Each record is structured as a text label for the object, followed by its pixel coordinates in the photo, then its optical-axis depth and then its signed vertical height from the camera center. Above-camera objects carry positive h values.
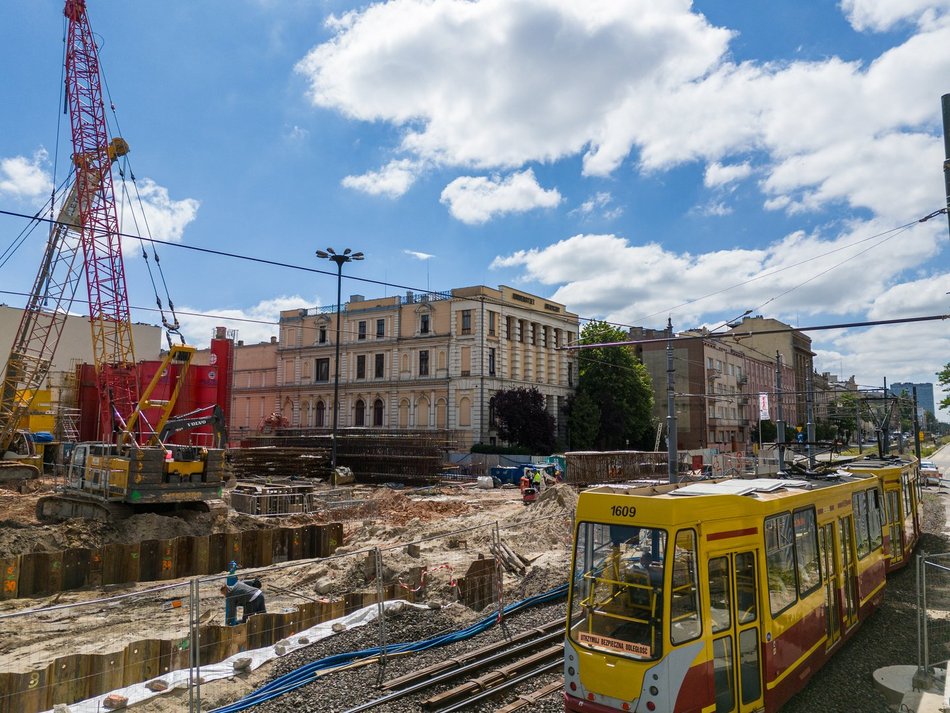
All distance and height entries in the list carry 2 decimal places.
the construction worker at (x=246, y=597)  12.52 -3.21
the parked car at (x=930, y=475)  45.23 -3.04
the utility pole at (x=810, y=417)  26.36 +0.52
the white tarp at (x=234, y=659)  8.64 -3.48
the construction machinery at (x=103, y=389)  23.75 +2.27
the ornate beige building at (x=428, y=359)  55.53 +6.28
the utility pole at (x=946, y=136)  9.25 +4.13
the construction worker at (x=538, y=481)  36.85 -2.90
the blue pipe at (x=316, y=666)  8.86 -3.57
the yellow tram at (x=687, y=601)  6.78 -1.89
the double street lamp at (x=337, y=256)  37.25 +9.70
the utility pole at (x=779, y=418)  19.22 +0.42
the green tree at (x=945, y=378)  56.41 +4.49
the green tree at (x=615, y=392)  59.50 +3.37
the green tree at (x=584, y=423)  58.16 +0.55
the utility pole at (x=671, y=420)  18.24 +0.28
